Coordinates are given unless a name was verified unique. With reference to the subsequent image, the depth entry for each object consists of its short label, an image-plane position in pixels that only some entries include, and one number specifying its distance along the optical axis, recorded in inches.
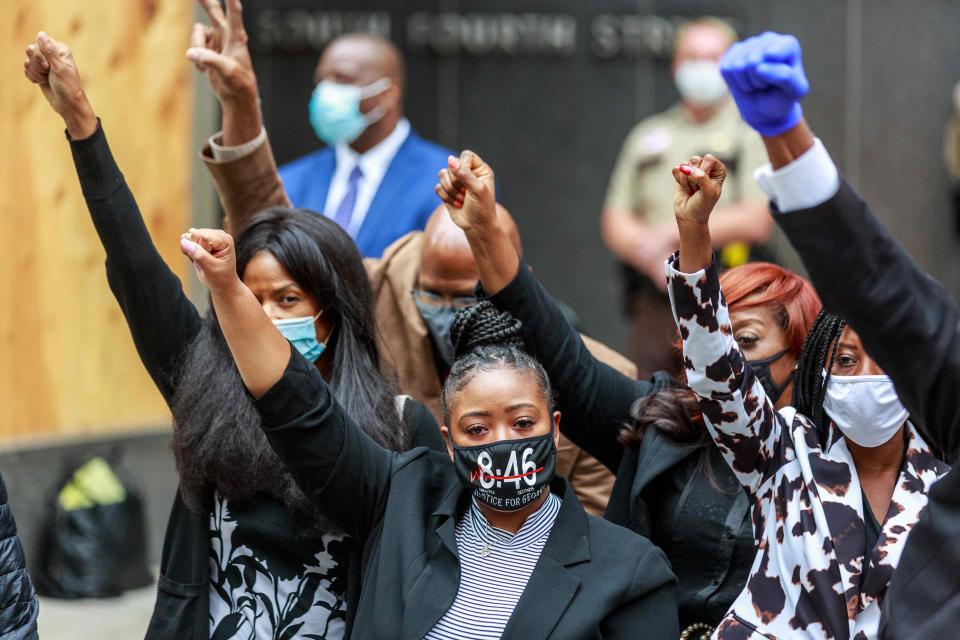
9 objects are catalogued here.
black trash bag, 488.4
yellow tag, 499.2
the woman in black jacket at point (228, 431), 259.8
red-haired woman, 259.1
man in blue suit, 437.7
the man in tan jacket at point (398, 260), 329.4
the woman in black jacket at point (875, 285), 162.1
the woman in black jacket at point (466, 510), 229.3
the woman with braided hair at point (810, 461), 226.8
